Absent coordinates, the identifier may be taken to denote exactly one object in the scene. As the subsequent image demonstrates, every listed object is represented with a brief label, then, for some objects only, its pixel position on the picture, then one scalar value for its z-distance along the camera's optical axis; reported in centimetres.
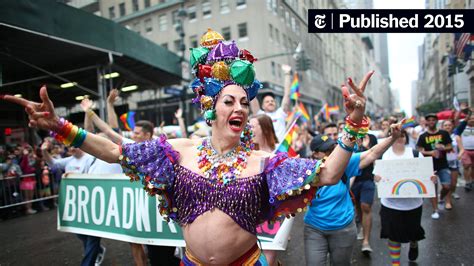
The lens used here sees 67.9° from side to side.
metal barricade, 857
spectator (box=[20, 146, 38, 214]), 903
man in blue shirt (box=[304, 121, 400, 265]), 315
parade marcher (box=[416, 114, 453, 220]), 674
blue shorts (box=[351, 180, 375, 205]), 518
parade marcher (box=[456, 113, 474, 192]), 878
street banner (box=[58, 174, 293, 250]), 373
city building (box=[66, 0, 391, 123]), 2481
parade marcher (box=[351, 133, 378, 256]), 503
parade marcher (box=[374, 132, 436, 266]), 405
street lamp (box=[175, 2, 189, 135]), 1373
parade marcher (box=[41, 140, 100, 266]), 448
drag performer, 186
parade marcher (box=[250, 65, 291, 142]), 573
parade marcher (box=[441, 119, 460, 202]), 765
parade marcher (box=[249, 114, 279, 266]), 407
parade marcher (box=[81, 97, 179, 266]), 349
